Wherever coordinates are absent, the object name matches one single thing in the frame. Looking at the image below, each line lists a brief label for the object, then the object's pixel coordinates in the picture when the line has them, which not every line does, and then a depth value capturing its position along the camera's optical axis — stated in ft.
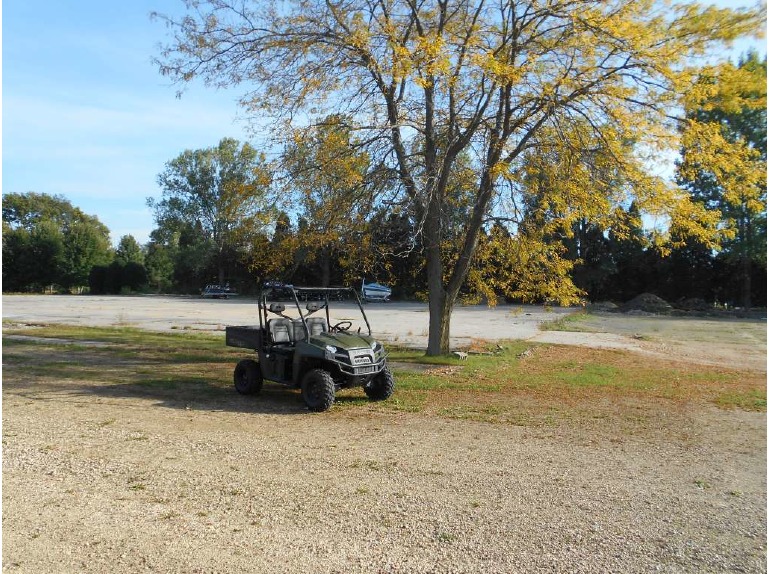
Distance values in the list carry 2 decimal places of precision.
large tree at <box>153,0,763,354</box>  36.96
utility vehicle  29.71
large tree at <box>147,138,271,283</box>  198.18
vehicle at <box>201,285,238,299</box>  189.98
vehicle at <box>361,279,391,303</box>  168.66
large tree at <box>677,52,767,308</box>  35.29
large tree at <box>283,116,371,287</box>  43.16
